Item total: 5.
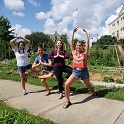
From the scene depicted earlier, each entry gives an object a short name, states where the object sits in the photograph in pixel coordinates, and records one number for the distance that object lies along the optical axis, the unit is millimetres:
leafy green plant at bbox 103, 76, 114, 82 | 5015
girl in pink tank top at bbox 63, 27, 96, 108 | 3105
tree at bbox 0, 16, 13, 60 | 26775
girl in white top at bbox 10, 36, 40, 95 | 3969
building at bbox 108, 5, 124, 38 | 39650
